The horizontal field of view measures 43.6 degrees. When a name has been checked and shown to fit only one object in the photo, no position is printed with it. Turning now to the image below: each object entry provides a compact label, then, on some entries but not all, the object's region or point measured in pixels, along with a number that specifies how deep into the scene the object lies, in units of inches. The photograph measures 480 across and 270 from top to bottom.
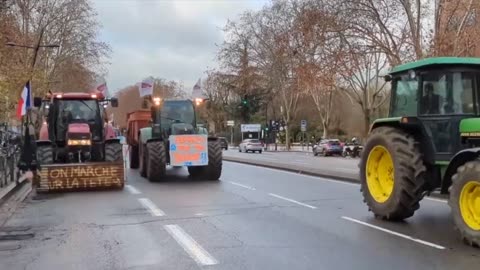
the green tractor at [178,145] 786.8
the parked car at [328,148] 2194.9
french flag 792.9
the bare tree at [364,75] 1552.7
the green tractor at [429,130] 394.3
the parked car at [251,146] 2503.7
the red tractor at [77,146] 677.9
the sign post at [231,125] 3677.9
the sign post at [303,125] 2783.0
